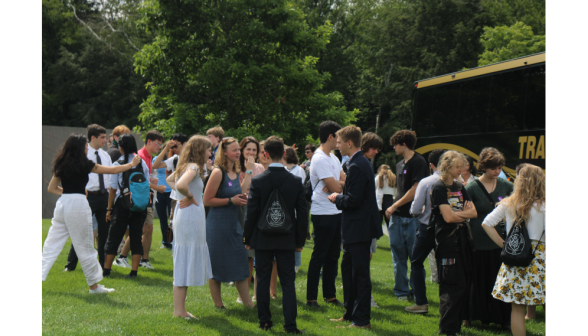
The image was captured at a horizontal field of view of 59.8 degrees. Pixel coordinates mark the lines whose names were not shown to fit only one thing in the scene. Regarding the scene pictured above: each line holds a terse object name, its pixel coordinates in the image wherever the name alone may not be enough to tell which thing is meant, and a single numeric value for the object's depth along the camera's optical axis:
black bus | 11.73
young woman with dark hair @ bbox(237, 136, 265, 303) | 6.11
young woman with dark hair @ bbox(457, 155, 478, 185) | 6.83
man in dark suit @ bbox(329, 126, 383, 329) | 5.35
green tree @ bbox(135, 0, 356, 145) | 19.80
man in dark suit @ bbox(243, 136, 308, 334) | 5.20
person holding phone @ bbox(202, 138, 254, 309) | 5.71
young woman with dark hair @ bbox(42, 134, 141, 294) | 6.23
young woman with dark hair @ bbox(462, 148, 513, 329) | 5.61
